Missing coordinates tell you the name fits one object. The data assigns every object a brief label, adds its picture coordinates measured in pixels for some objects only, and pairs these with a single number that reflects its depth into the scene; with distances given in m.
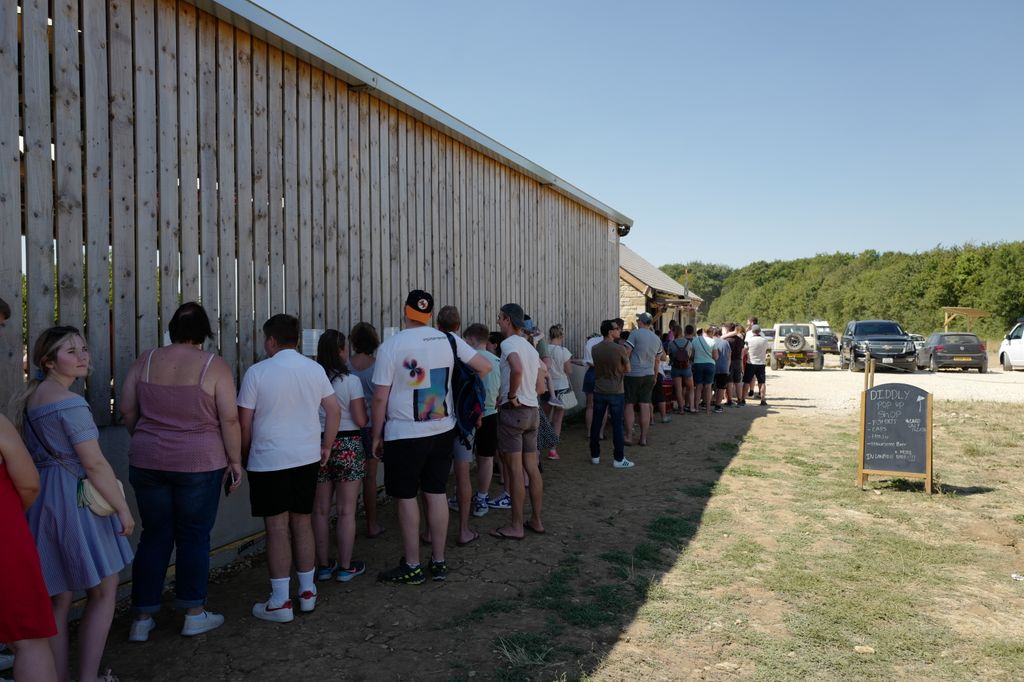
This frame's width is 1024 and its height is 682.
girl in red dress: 2.28
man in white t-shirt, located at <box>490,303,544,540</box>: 5.22
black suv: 21.94
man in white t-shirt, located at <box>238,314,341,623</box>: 3.67
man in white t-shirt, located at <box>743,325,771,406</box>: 13.92
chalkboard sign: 6.97
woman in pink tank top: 3.39
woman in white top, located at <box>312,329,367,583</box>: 4.25
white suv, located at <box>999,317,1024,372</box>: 23.27
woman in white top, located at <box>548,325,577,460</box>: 8.51
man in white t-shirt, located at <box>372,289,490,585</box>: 4.16
